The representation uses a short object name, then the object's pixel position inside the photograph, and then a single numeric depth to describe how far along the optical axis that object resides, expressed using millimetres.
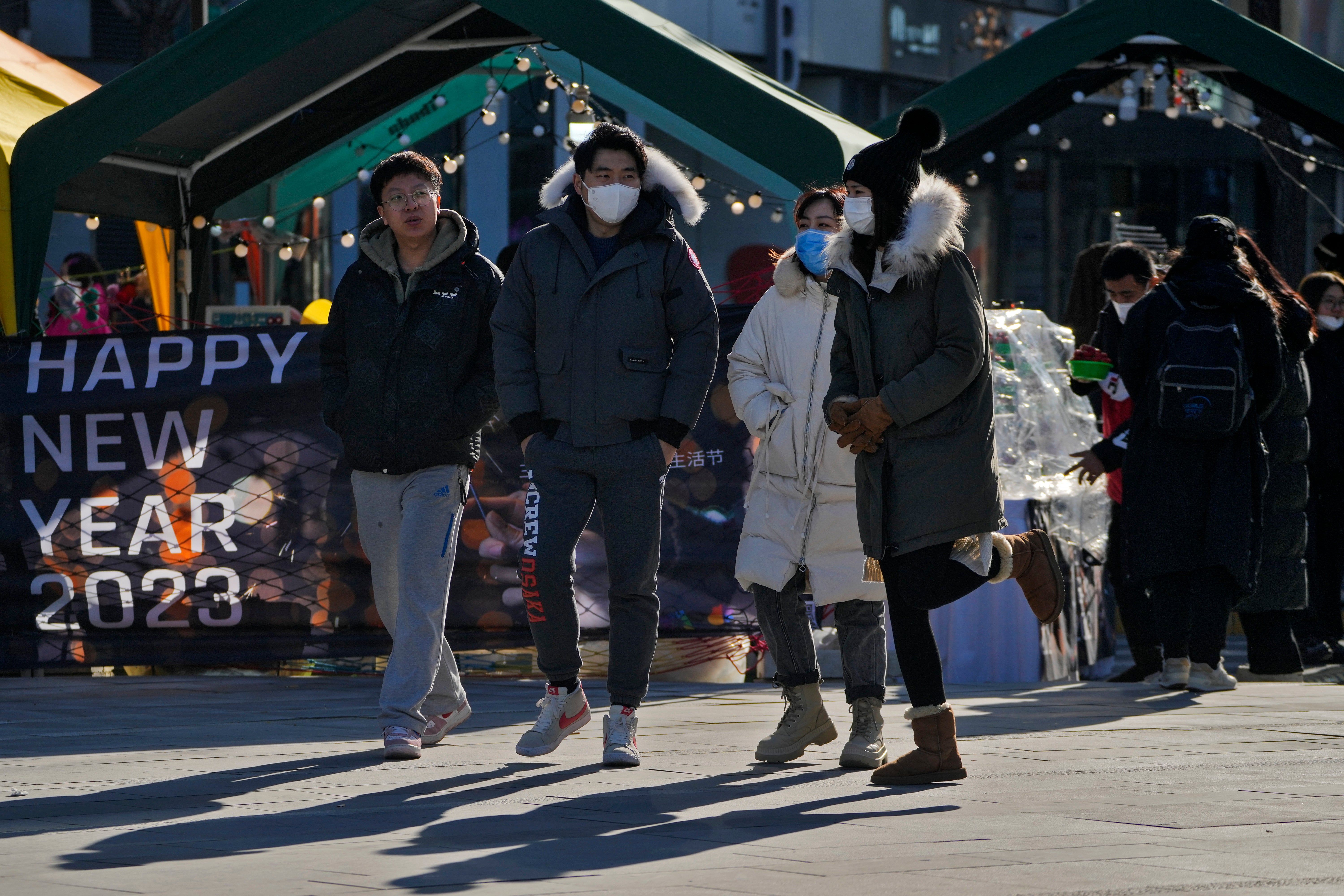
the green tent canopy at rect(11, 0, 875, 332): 17328
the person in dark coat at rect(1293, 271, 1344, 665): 20000
